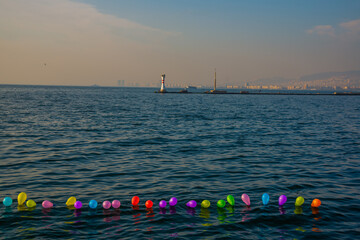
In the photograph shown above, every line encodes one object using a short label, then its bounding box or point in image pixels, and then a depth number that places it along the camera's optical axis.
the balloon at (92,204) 9.30
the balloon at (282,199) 10.01
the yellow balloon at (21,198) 9.67
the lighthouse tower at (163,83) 134.90
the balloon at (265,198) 10.00
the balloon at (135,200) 9.68
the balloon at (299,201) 10.02
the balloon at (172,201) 9.72
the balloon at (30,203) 9.46
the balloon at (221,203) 9.59
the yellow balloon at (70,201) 9.59
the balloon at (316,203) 9.92
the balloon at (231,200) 9.82
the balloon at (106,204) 9.31
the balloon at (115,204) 9.40
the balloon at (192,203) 9.59
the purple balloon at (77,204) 9.31
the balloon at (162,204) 9.54
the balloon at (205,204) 9.62
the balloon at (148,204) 9.56
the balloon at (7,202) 9.50
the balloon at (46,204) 9.31
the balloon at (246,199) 9.87
